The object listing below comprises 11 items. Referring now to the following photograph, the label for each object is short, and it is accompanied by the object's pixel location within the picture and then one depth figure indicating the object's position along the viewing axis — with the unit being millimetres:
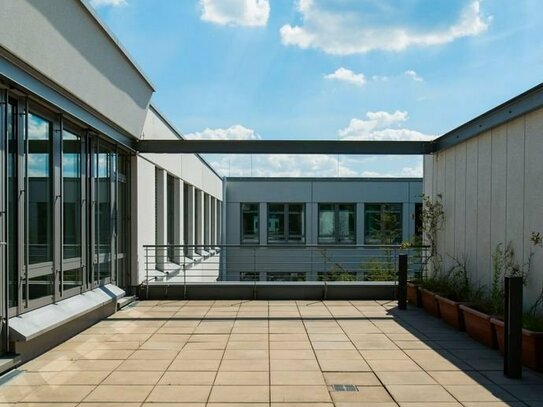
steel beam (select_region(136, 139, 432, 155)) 9875
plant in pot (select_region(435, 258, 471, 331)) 7766
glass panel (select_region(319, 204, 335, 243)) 26609
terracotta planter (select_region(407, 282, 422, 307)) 9914
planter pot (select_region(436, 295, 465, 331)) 7688
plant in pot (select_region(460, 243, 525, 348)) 6688
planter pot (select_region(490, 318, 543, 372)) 5469
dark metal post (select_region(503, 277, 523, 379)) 5270
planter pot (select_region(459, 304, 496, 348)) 6605
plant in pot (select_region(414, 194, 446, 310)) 9394
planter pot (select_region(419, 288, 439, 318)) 8824
